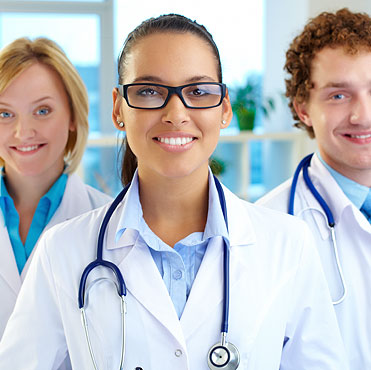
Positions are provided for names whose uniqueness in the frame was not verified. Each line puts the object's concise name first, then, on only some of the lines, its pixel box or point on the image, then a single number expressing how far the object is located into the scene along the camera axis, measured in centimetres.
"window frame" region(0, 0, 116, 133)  488
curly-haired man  142
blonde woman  154
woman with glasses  111
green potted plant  459
